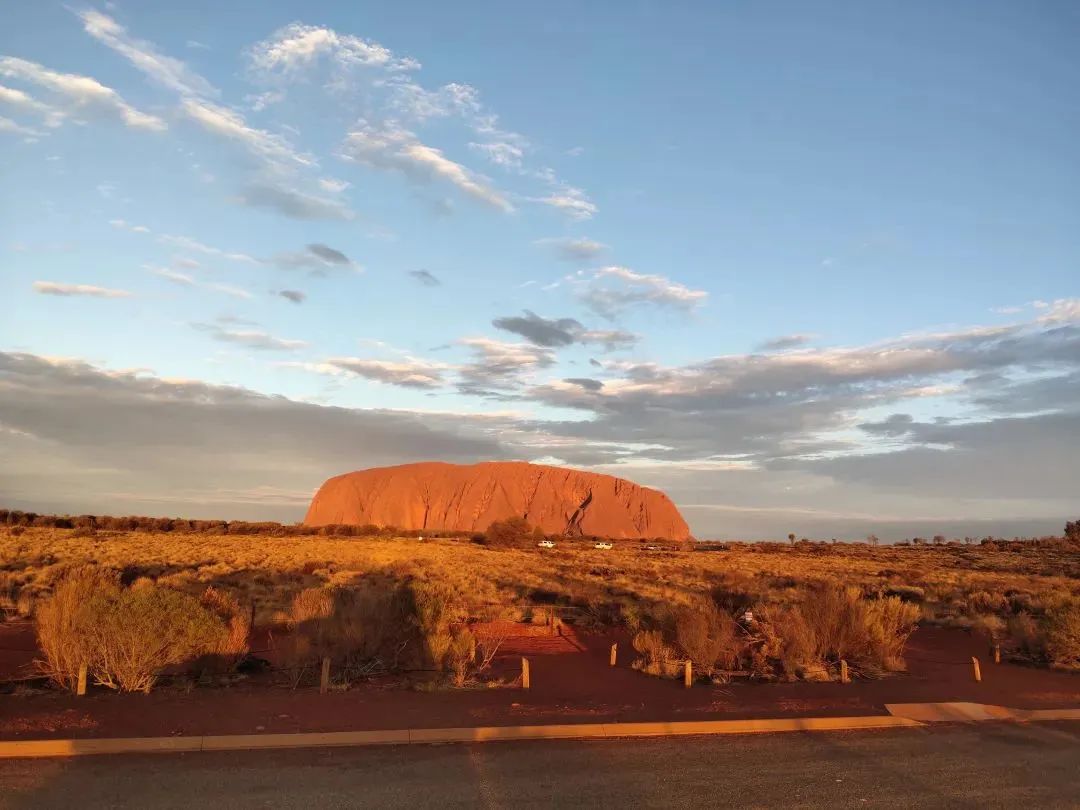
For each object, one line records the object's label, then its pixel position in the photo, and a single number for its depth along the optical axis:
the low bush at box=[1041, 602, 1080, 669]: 15.81
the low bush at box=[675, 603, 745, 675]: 14.02
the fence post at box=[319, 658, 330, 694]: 11.42
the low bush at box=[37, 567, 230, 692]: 10.98
